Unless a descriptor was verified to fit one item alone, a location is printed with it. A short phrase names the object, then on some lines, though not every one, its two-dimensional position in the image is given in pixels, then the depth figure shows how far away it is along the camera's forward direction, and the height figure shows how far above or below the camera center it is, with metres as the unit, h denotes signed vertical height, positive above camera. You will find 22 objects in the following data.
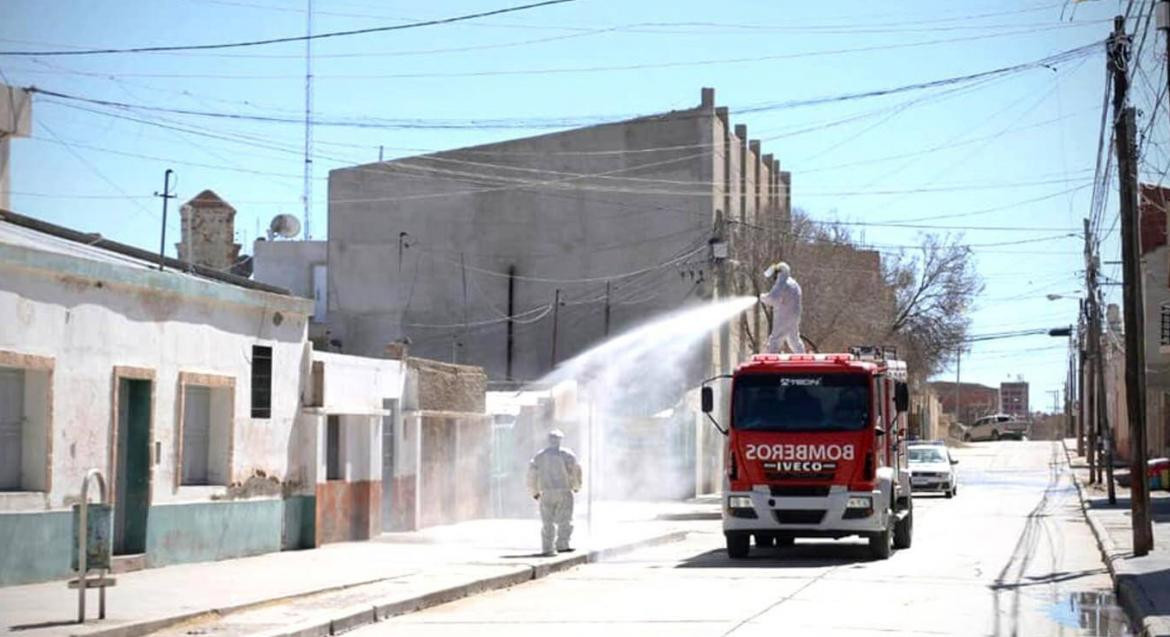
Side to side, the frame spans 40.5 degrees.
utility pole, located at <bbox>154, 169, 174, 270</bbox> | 27.28 +4.35
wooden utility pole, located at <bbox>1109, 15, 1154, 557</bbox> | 23.22 +2.36
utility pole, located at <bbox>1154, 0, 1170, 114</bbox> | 18.59 +5.12
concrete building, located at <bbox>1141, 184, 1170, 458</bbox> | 46.94 +4.32
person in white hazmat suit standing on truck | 25.89 +2.26
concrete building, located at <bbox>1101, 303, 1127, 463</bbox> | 74.73 +3.76
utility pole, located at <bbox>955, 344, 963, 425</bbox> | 141.88 +4.38
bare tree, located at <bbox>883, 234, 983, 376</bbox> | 58.81 +5.41
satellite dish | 53.53 +7.35
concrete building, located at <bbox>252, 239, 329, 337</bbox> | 61.06 +6.90
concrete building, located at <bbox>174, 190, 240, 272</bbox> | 43.59 +5.96
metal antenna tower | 33.92 +8.00
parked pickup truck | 114.86 +1.36
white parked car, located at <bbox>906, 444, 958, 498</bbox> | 47.47 -0.71
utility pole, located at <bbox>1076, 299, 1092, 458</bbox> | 79.99 +3.60
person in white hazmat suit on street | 22.83 -0.54
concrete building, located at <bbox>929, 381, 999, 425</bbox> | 156.61 +4.93
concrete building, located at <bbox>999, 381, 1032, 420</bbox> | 150.75 +4.75
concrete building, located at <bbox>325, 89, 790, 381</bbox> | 52.66 +7.11
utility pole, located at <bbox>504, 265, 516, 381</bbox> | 54.72 +4.14
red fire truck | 23.17 -0.07
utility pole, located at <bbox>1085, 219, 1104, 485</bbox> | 52.38 +4.24
